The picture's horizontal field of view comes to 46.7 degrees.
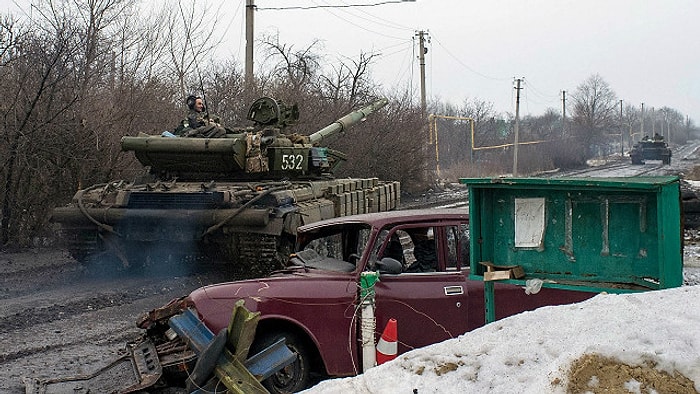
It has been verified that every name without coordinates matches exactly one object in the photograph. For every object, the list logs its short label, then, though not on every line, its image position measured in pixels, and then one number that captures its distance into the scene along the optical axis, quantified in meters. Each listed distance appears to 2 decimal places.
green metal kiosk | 4.49
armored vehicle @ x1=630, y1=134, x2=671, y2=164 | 52.38
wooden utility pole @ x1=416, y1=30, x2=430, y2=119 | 33.80
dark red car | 5.59
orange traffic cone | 5.27
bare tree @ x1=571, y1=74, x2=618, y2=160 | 65.62
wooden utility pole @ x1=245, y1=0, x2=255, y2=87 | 21.27
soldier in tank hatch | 12.20
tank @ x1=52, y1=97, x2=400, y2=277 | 10.52
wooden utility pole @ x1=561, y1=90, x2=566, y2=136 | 69.47
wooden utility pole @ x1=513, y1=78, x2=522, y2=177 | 39.19
